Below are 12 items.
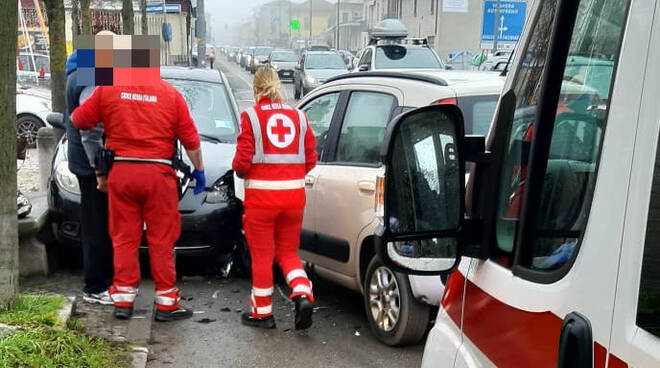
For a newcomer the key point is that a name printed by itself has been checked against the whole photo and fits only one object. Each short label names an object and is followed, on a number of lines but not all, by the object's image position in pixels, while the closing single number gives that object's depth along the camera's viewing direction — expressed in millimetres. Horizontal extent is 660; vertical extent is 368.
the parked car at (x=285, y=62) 38656
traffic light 49944
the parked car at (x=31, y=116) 13742
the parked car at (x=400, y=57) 18797
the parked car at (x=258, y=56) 46600
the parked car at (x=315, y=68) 25609
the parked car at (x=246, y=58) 52906
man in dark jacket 5148
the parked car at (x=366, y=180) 4547
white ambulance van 1344
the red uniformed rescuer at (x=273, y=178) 4812
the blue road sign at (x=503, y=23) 22859
